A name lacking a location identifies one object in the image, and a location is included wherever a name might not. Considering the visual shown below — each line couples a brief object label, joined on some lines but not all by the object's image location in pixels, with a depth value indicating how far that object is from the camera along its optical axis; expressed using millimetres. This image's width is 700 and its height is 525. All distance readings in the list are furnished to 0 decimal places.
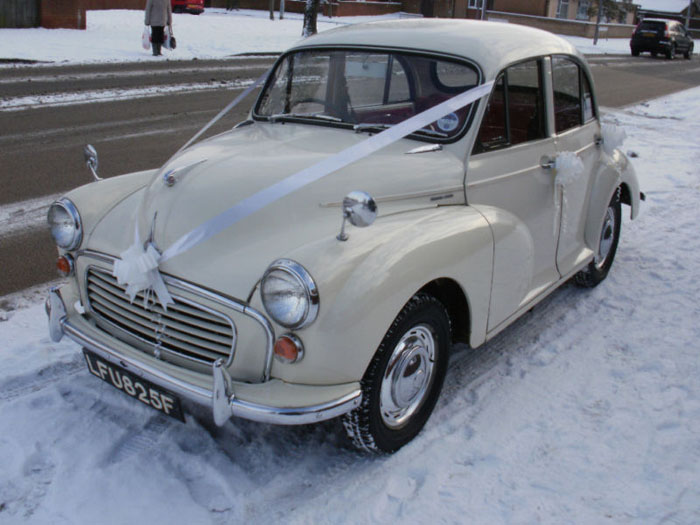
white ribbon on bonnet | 2824
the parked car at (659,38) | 30141
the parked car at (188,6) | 28956
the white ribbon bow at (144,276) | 2812
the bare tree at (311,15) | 20125
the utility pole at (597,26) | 35906
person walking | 16422
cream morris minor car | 2645
